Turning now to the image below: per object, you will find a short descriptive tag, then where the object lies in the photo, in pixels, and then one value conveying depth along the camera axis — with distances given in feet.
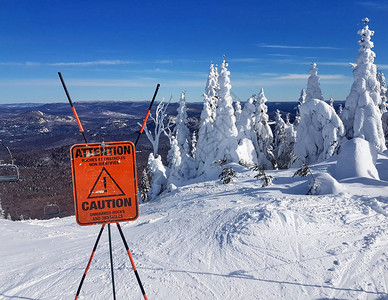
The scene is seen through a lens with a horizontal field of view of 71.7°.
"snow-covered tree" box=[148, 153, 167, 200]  90.94
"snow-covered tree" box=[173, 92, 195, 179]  97.91
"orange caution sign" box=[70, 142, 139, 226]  12.91
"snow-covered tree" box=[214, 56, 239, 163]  81.46
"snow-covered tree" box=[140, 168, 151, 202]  95.55
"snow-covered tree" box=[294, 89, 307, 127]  137.90
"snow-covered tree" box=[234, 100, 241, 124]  112.06
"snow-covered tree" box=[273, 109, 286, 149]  125.35
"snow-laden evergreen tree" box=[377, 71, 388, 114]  104.28
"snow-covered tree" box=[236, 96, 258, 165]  85.07
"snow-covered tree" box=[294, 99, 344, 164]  73.70
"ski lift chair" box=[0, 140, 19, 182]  18.61
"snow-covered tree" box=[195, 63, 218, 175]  86.43
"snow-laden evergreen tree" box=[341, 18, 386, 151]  68.28
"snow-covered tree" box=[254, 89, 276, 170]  99.25
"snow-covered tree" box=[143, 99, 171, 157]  92.84
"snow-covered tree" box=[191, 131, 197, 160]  122.21
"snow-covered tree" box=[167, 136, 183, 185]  92.07
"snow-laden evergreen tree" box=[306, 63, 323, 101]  85.97
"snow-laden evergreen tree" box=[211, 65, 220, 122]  95.50
